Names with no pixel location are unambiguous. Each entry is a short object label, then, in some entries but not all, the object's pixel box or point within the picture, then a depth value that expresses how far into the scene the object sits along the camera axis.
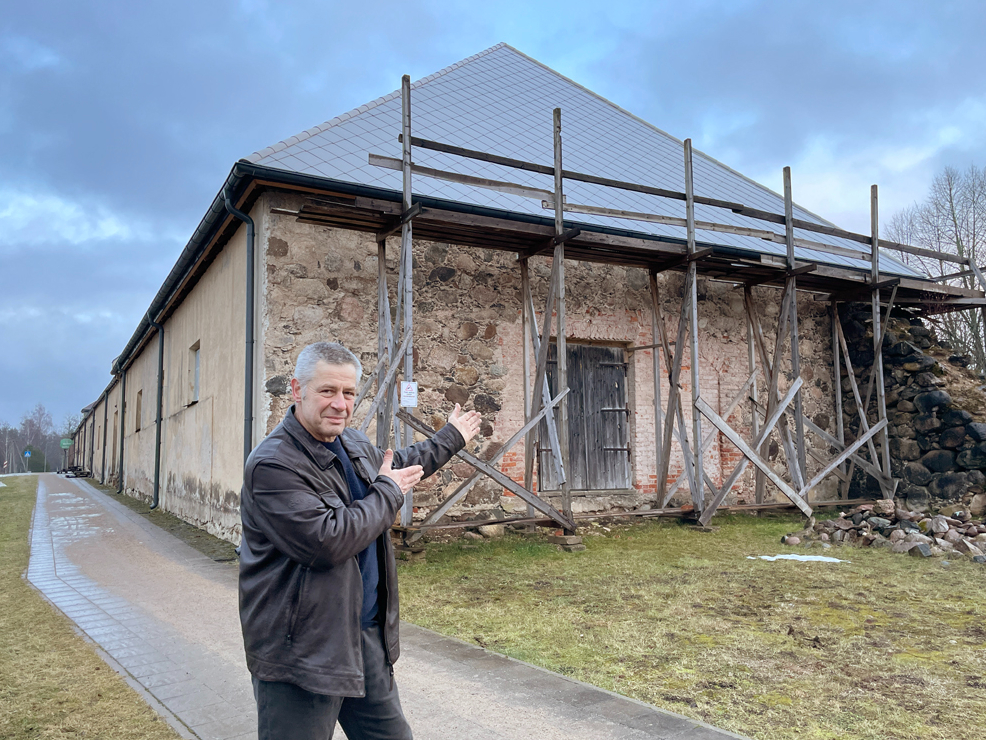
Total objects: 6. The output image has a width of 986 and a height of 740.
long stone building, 7.36
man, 1.74
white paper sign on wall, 6.43
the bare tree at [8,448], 80.81
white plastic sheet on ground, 6.87
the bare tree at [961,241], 16.62
